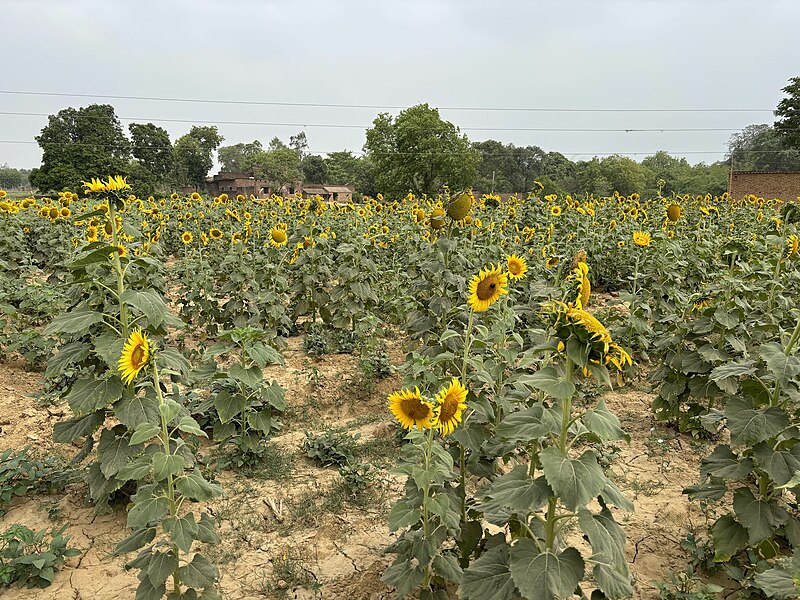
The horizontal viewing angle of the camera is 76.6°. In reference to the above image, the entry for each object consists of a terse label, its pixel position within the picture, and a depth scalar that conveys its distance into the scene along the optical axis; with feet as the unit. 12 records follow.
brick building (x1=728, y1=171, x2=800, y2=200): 65.92
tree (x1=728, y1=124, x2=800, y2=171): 190.08
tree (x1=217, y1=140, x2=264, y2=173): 353.31
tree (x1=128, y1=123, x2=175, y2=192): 172.55
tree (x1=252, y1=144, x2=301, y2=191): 199.65
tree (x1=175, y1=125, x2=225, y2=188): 184.34
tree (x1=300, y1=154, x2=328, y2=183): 227.40
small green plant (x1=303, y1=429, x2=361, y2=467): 13.23
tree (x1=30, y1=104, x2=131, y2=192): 132.46
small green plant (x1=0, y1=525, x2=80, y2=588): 8.75
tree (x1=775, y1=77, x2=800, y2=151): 116.78
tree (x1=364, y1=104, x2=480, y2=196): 132.46
